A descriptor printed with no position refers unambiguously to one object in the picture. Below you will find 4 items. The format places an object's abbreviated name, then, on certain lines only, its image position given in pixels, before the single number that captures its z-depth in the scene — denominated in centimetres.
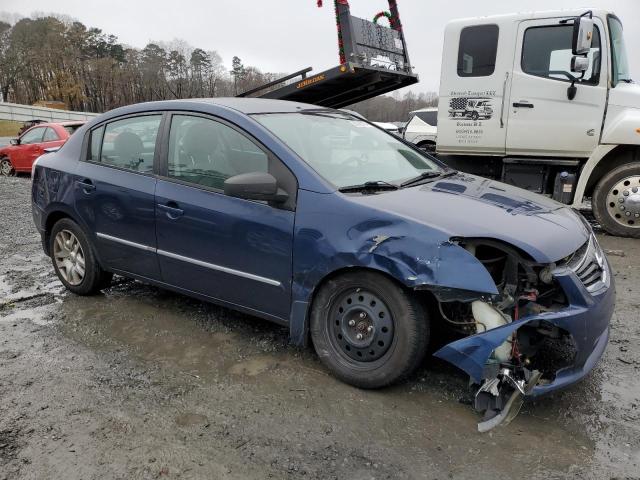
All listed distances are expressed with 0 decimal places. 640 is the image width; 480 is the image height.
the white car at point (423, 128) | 1059
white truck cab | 638
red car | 1280
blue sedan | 259
